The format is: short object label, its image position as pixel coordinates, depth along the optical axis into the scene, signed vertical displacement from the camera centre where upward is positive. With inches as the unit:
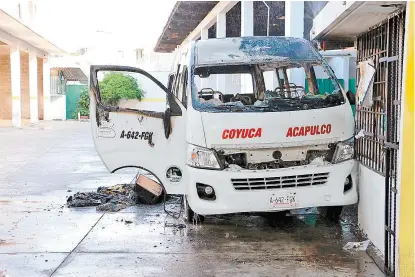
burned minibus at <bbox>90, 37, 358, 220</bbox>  239.3 -18.5
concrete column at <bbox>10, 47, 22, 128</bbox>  1039.0 +49.7
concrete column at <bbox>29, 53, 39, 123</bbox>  1207.0 +38.0
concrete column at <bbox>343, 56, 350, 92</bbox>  401.9 +21.4
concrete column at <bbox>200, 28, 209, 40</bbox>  916.3 +113.5
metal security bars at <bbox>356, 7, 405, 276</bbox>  186.7 -4.2
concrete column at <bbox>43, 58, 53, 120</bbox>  1376.7 +38.1
